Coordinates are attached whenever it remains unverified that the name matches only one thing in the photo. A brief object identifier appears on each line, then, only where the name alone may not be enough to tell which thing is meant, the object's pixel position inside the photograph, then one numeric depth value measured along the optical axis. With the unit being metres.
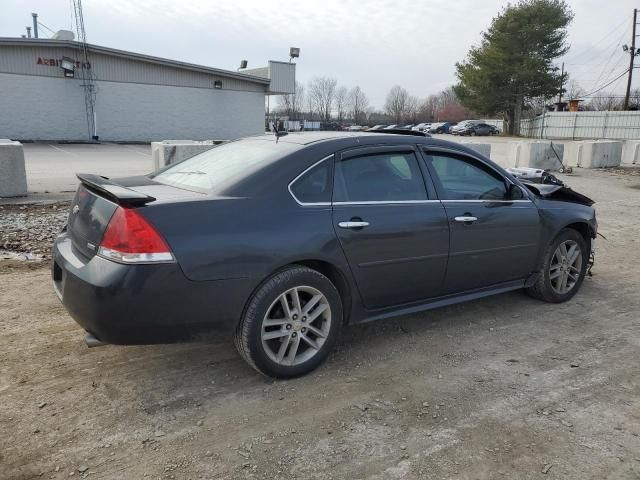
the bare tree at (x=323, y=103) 98.94
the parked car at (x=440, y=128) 61.97
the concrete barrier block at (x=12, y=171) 8.93
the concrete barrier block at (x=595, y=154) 19.69
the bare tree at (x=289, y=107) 76.34
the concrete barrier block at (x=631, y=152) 21.78
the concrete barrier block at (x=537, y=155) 17.80
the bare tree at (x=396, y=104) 103.69
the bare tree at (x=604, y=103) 60.00
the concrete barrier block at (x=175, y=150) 10.69
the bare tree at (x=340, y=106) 100.06
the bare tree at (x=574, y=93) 75.44
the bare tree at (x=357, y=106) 98.76
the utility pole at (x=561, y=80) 49.15
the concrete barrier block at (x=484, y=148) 14.99
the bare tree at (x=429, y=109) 102.04
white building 25.39
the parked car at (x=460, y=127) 55.09
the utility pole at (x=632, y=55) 47.22
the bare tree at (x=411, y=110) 101.19
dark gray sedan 2.87
